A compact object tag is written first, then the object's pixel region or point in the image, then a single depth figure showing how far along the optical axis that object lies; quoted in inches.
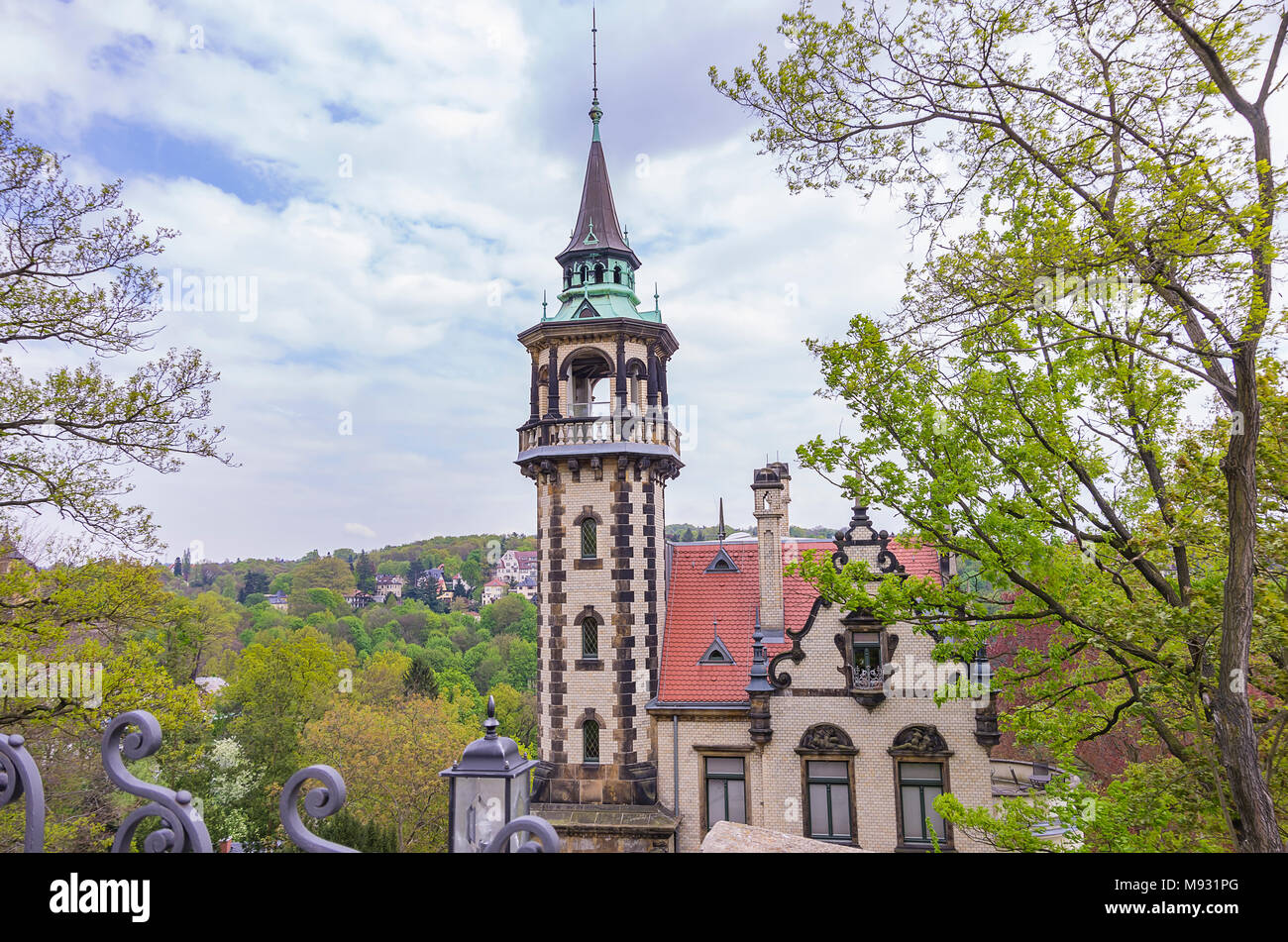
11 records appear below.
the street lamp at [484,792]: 170.7
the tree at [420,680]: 1908.2
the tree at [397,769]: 1289.4
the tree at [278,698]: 1557.6
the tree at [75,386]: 461.4
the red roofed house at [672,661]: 703.1
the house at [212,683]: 2167.9
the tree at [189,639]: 1652.3
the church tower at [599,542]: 757.3
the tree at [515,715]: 2273.6
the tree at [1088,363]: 282.4
